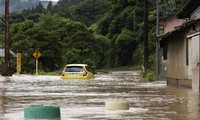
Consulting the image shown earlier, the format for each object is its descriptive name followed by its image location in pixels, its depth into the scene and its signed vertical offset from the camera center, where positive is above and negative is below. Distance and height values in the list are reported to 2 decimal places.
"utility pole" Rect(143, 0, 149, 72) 44.00 +2.81
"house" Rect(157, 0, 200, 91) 20.89 +0.66
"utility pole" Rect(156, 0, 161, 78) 36.68 +0.69
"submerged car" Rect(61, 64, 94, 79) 34.53 -0.34
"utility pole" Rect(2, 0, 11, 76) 42.33 +1.15
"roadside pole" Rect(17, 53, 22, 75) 46.44 +0.32
